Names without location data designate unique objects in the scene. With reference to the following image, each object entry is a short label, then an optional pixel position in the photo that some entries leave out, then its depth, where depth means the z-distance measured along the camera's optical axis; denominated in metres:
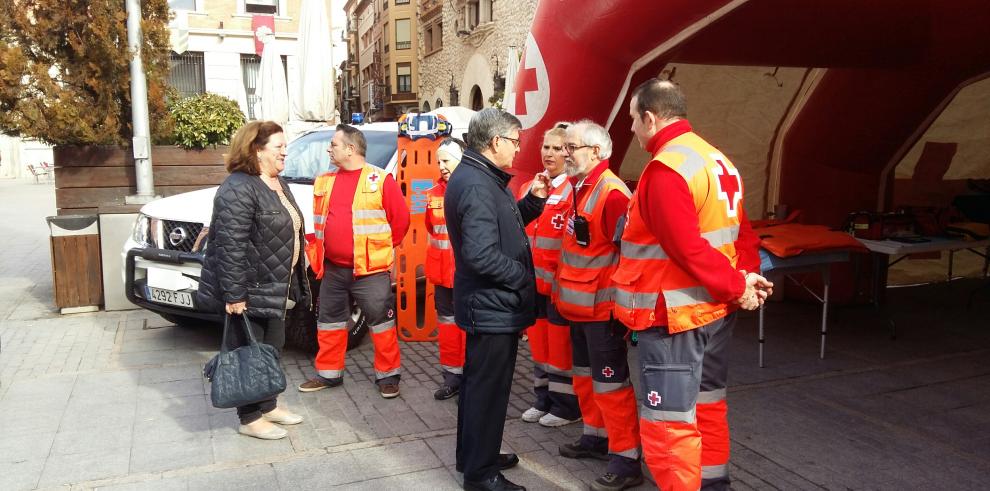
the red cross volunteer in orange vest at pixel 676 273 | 2.82
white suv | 5.54
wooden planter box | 7.54
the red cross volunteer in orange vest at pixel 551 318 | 4.20
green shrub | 8.08
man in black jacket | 3.21
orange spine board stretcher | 6.11
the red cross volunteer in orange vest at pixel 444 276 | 5.08
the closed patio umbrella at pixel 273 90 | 14.88
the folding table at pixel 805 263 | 5.46
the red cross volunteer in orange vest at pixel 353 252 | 4.89
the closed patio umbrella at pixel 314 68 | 13.82
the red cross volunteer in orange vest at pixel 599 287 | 3.59
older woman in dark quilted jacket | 3.91
